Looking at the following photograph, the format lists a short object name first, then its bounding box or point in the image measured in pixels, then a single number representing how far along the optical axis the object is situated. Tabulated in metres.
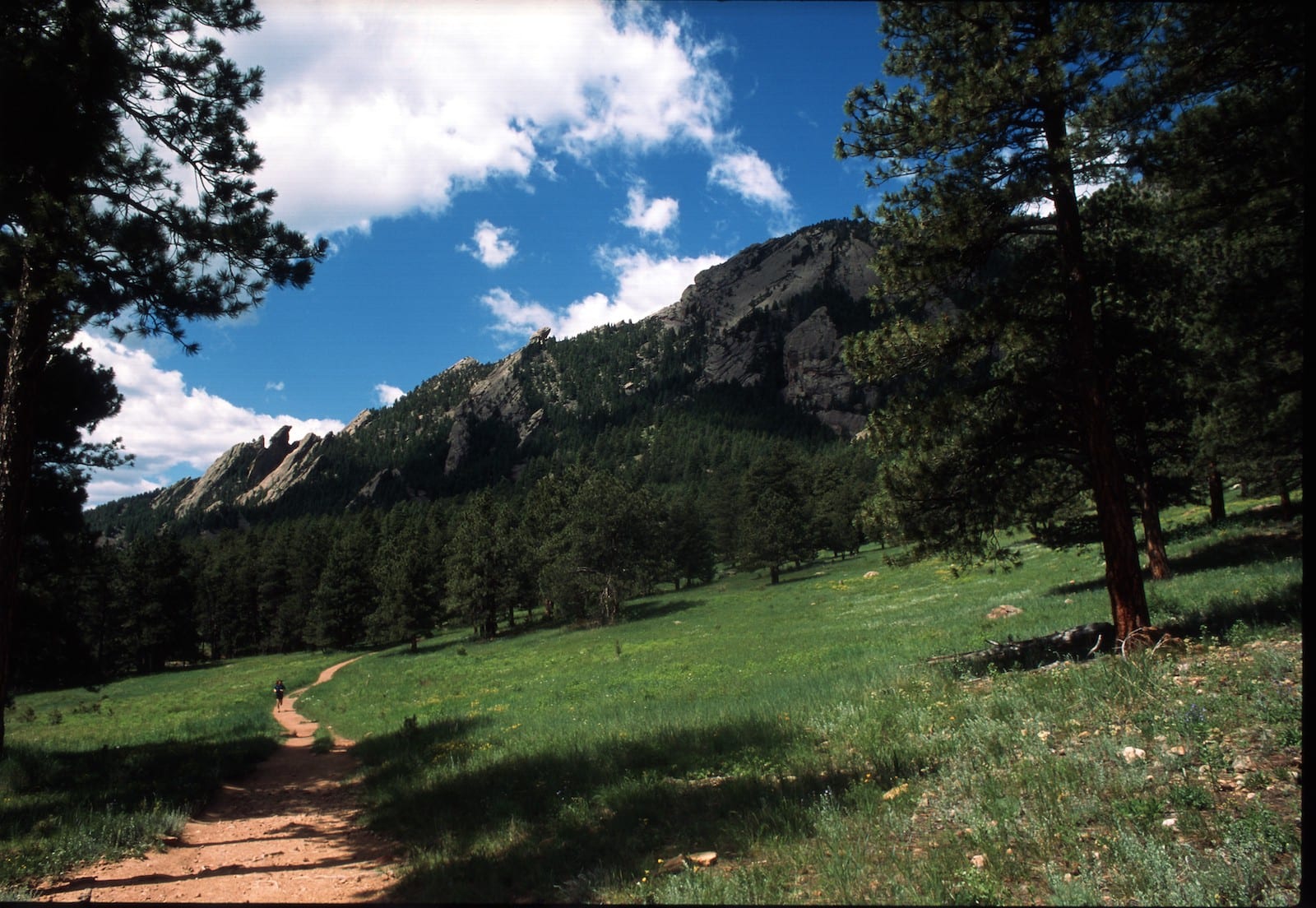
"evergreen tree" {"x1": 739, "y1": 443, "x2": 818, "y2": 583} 64.31
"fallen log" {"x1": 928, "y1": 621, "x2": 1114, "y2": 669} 10.78
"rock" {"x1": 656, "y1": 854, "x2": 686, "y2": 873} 5.48
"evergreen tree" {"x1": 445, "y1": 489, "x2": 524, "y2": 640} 55.41
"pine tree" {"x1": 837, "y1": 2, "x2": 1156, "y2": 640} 9.03
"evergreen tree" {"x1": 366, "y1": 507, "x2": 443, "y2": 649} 53.28
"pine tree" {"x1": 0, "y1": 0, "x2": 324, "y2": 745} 8.02
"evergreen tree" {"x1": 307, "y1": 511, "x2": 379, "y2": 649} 61.75
